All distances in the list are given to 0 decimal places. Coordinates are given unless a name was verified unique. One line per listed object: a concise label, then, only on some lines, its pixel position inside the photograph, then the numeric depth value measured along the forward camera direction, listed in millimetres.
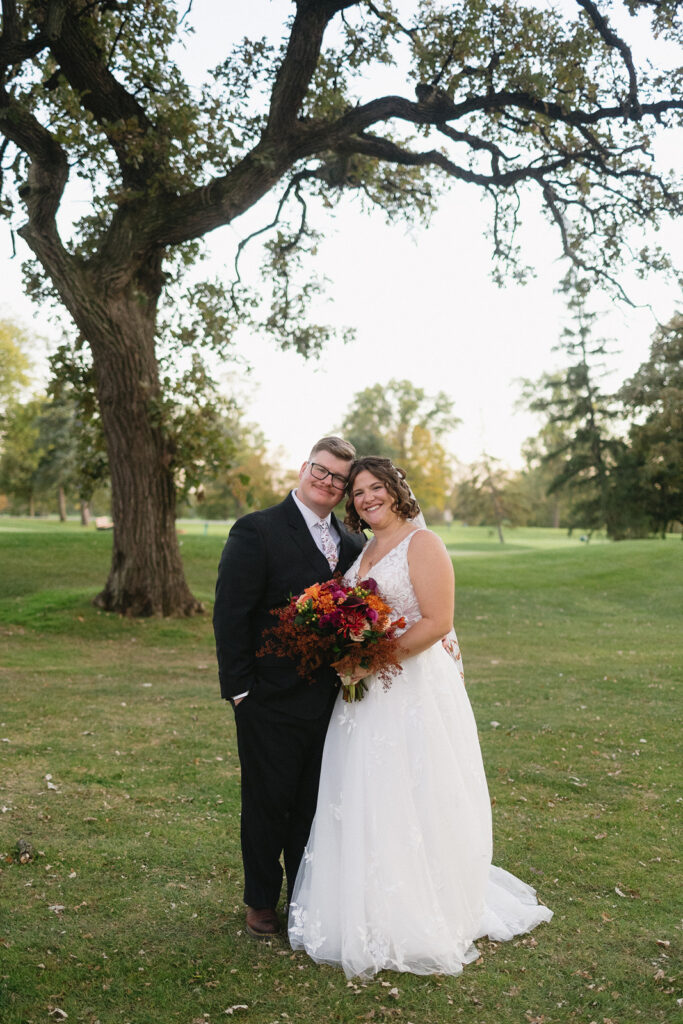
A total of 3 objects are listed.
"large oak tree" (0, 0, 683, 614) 12954
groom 4699
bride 4363
